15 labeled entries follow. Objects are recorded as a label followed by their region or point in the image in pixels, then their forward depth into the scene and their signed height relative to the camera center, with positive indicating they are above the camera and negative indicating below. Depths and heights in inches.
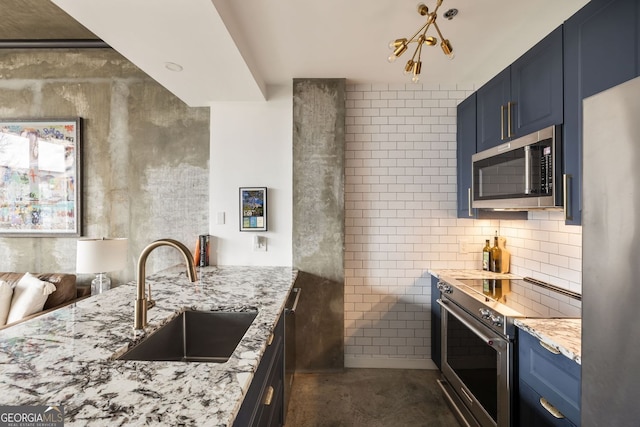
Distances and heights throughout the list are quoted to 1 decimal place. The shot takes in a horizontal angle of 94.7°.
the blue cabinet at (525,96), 59.5 +27.8
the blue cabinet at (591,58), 44.9 +26.0
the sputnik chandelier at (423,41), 58.3 +34.1
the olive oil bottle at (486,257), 99.8 -14.6
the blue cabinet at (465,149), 92.4 +21.4
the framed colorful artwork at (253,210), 102.7 +0.9
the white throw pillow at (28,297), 91.7 -27.1
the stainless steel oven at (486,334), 58.7 -27.9
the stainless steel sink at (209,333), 58.4 -24.0
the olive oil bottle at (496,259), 98.3 -15.3
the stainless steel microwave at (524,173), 58.2 +9.3
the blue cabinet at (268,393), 37.8 -28.7
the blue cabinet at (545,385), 44.8 -28.7
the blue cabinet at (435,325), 96.4 -37.9
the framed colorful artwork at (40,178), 109.7 +12.7
